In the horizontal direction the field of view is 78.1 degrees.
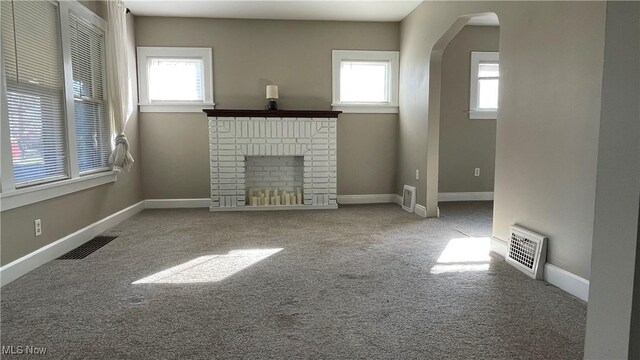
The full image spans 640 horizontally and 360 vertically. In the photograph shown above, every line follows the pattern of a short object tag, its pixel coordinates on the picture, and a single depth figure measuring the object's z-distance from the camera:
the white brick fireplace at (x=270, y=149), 5.22
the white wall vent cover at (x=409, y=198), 5.11
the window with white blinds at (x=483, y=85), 5.77
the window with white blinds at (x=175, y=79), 5.28
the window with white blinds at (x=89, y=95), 3.68
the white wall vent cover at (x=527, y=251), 2.69
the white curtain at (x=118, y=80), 4.19
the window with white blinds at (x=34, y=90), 2.75
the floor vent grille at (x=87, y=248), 3.28
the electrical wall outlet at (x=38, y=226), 3.00
